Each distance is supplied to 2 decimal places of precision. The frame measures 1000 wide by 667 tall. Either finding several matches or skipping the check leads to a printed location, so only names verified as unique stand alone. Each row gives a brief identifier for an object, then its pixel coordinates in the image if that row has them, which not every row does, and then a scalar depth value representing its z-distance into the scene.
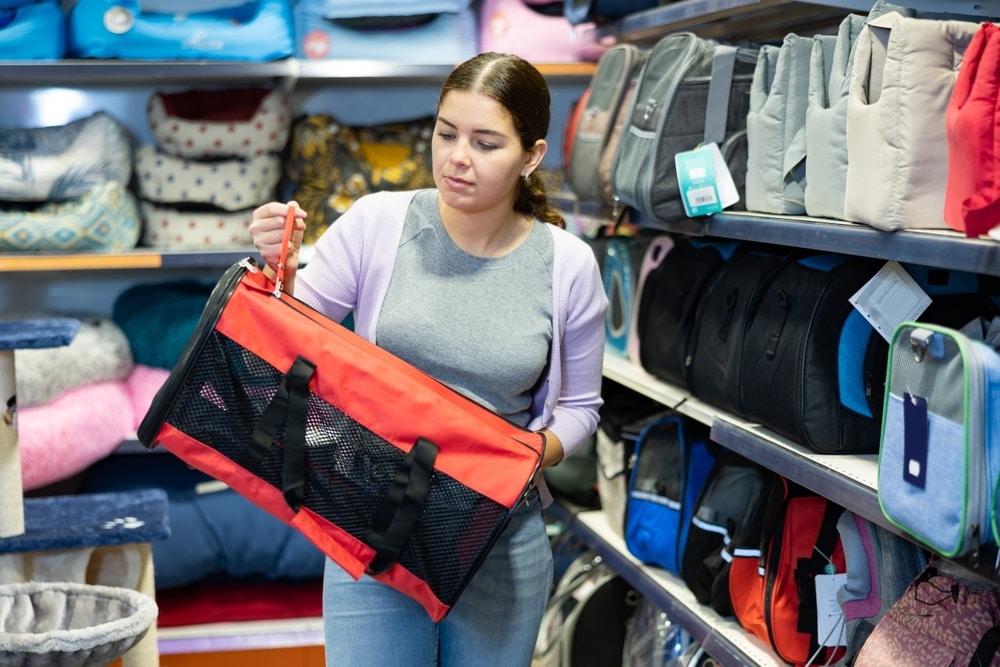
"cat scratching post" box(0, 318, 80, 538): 2.37
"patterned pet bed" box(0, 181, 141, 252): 3.29
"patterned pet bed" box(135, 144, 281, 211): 3.50
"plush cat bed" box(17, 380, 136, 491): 3.23
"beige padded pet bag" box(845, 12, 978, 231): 1.76
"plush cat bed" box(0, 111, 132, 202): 3.31
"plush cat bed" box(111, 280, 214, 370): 3.54
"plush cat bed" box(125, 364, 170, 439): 3.44
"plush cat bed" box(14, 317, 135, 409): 3.33
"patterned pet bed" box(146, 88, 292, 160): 3.50
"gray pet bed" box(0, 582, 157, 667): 2.13
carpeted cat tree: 2.04
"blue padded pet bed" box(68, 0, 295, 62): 3.31
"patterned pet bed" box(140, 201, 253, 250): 3.52
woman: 1.86
